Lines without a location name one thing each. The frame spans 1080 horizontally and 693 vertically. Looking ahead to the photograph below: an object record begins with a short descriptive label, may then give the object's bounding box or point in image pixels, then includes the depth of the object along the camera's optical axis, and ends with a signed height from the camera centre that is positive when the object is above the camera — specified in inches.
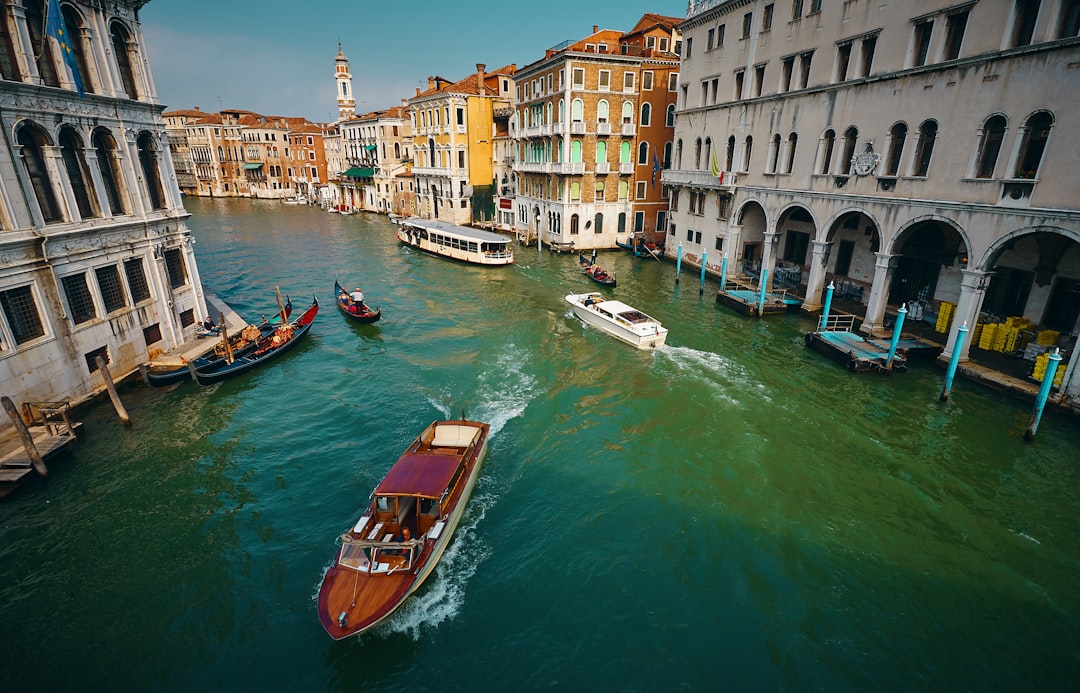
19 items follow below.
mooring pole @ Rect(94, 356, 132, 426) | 646.9 -270.3
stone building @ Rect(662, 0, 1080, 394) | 678.5 +41.4
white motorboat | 942.4 -271.5
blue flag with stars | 606.2 +171.2
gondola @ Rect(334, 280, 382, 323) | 1105.4 -283.8
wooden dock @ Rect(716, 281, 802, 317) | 1111.0 -272.1
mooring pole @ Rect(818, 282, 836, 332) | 934.7 -250.7
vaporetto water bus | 1635.1 -214.3
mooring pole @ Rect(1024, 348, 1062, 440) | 596.7 -254.7
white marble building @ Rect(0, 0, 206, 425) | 609.9 -39.5
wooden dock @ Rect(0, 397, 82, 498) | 546.3 -293.3
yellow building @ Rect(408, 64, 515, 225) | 2285.9 +183.7
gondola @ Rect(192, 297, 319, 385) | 812.6 -292.8
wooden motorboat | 395.2 -305.8
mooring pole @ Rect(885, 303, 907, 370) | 781.9 -246.3
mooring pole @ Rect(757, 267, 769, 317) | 1102.4 -258.5
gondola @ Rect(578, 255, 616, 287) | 1348.4 -259.3
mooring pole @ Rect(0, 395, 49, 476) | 547.2 -278.3
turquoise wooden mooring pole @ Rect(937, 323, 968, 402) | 700.0 -250.9
